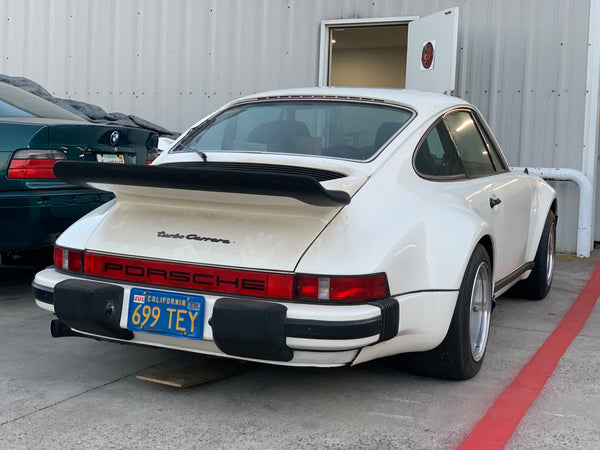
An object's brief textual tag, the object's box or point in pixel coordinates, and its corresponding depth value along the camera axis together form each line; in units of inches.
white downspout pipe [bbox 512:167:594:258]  305.6
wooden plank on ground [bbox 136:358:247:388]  129.1
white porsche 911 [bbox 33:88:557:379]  108.2
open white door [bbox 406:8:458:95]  309.3
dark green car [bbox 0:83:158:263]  181.6
